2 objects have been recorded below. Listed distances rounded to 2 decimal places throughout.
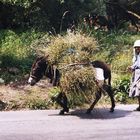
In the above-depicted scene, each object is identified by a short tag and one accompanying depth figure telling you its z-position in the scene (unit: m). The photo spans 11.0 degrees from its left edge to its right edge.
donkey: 13.06
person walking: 13.93
